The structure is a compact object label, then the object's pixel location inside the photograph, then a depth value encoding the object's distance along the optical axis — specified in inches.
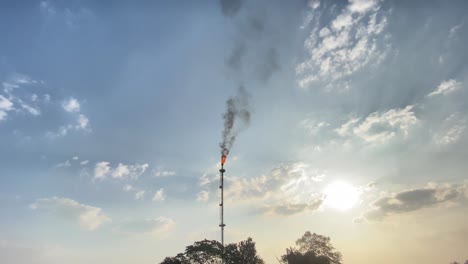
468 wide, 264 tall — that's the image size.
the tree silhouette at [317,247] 3114.9
